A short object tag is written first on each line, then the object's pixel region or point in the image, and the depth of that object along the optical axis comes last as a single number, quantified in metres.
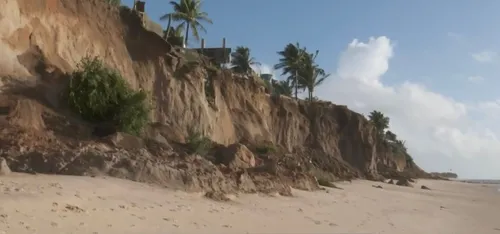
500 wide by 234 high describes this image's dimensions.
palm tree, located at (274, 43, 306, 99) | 58.22
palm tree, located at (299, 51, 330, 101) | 58.22
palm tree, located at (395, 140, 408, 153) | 101.75
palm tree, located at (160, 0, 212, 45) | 42.00
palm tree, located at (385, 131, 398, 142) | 103.56
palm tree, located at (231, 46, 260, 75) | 58.19
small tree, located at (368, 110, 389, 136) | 81.12
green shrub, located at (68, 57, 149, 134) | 17.78
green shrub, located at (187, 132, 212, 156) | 19.33
